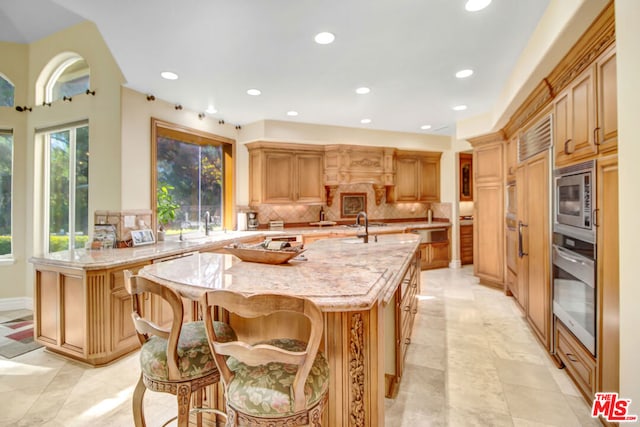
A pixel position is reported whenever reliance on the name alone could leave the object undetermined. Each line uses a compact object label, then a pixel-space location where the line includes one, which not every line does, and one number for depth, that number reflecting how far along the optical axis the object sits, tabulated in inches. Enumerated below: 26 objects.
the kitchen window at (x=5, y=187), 153.0
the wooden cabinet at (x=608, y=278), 64.0
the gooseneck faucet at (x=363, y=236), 119.0
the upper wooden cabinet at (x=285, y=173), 196.1
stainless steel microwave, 74.0
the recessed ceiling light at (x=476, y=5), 80.3
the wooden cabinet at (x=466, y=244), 245.9
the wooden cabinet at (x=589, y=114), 66.9
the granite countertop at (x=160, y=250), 99.4
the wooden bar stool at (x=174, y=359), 48.3
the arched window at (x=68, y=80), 143.8
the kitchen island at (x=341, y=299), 52.7
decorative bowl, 75.4
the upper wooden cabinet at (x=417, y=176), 236.5
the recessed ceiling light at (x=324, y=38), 95.6
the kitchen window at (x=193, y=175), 156.3
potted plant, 147.6
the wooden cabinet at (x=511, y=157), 151.4
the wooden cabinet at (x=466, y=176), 249.8
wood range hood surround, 211.5
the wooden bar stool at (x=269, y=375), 39.5
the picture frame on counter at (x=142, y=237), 129.4
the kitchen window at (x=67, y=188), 145.1
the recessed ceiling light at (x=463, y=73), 124.1
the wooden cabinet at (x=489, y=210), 177.6
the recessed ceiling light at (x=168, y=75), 120.6
